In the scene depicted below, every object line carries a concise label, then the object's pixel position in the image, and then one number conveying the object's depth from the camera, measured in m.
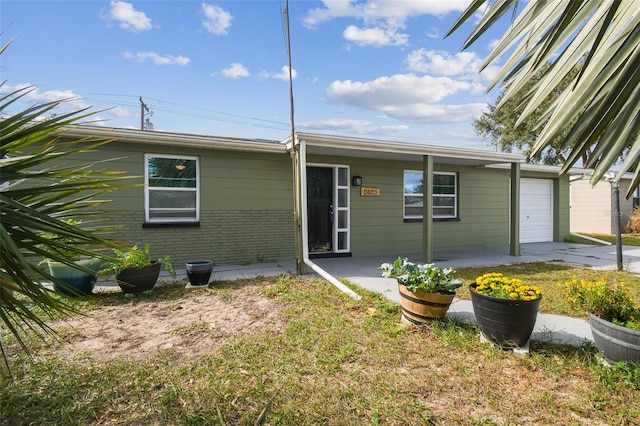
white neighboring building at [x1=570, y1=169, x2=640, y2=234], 13.98
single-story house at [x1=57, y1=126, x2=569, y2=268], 6.04
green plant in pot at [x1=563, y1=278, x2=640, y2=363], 2.41
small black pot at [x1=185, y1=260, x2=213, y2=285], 4.91
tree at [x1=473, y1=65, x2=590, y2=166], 20.17
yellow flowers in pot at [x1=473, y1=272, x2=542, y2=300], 2.82
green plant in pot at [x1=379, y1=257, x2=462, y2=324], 3.33
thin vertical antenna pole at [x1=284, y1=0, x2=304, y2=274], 5.71
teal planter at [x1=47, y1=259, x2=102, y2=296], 4.40
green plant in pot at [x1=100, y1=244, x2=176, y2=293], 4.53
